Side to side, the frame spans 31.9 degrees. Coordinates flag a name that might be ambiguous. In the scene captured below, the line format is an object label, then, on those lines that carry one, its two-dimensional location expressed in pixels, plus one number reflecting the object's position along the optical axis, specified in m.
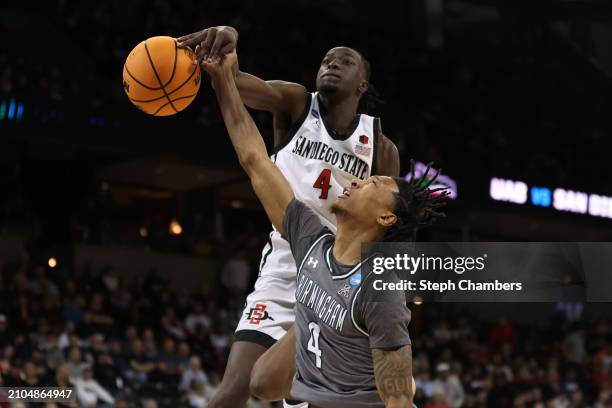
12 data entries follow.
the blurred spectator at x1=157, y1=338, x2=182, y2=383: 12.73
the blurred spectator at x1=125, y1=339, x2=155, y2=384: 12.35
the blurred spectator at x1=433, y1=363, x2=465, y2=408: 14.59
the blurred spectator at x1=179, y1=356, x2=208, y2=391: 12.77
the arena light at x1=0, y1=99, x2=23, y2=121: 15.13
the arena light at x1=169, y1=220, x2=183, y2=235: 19.66
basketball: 4.86
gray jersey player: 3.83
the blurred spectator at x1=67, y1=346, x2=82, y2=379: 11.58
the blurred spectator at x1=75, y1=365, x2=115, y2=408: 11.22
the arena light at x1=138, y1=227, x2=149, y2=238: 18.65
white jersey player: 5.38
